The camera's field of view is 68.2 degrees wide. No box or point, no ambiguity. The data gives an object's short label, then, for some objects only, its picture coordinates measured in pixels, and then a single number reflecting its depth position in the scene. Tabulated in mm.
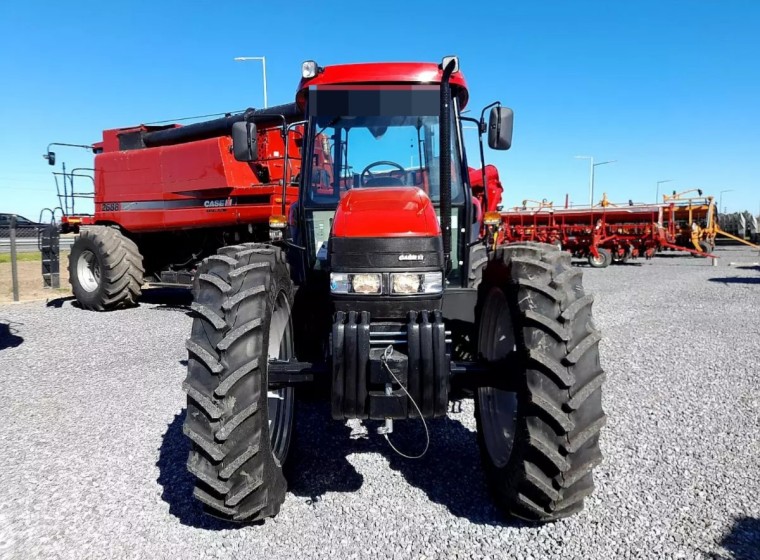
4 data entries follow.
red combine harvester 9195
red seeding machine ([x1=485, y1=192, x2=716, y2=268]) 21422
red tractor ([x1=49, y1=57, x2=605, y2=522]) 2717
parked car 27967
